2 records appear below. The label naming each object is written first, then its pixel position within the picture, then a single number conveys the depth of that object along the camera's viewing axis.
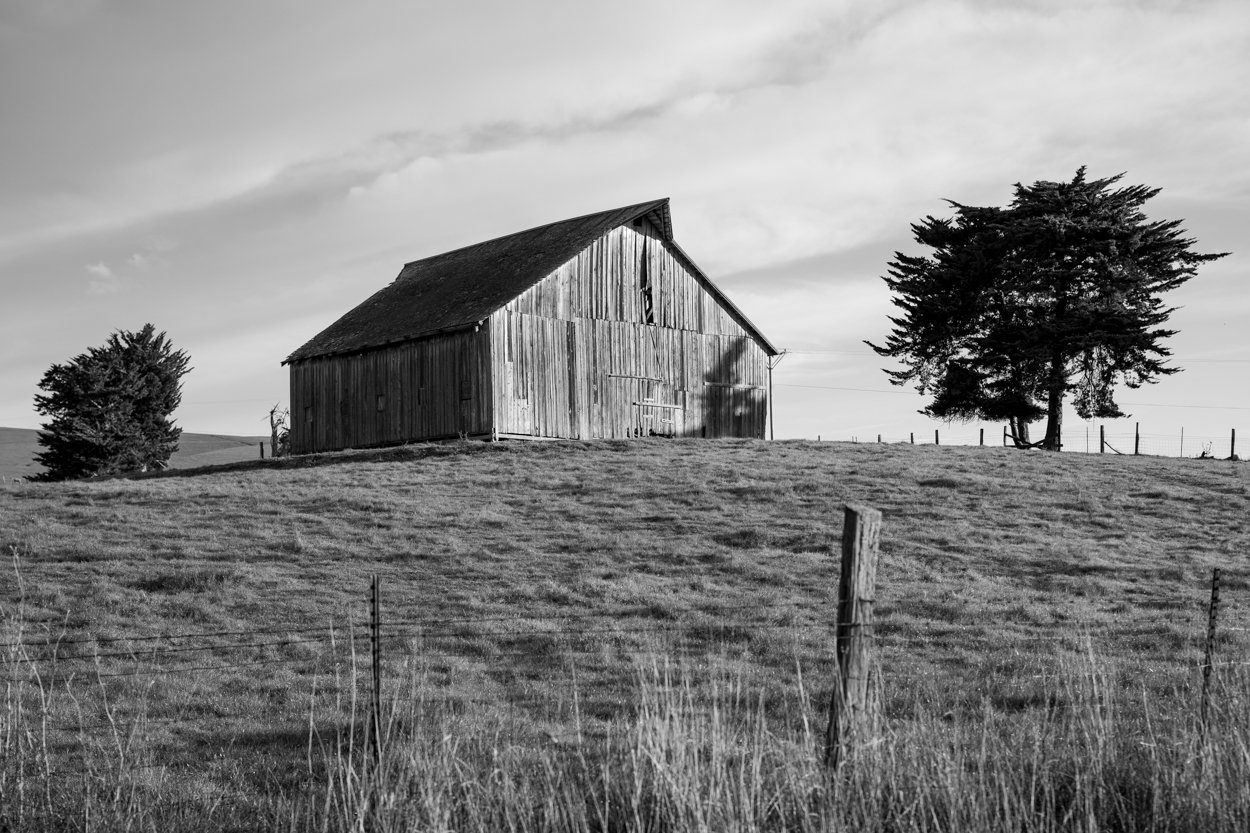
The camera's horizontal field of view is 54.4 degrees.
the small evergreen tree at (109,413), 53.31
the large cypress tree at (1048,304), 47.00
